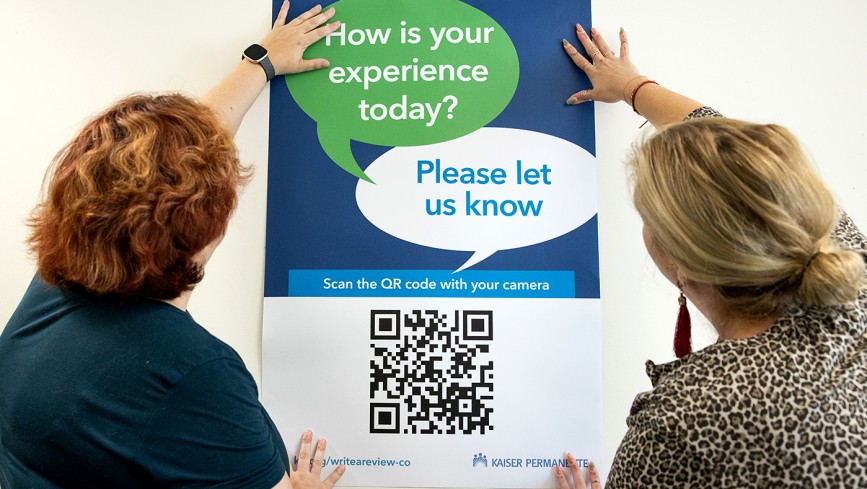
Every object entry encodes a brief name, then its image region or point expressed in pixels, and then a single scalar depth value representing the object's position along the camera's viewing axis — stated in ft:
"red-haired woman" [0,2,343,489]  2.91
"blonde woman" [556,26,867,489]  2.80
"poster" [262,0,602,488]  4.87
